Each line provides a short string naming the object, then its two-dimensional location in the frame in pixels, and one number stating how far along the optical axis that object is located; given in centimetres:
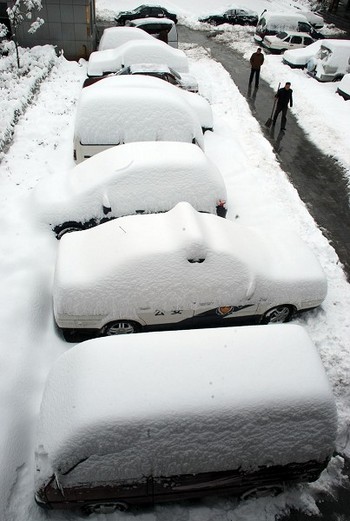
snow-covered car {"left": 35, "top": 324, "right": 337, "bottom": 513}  348
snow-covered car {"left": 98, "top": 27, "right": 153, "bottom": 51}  1608
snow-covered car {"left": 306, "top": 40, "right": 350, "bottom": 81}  1664
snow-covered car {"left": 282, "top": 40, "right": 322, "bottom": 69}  1870
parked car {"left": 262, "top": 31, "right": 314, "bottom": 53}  2128
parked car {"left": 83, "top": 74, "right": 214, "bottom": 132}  971
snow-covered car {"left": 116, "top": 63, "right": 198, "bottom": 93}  1223
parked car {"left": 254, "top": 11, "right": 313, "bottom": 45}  2286
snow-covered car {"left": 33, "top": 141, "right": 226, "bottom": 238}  694
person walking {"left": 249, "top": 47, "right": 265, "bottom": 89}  1512
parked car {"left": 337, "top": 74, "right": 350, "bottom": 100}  1523
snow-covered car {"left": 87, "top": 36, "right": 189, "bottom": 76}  1383
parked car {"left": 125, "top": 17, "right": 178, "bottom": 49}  2034
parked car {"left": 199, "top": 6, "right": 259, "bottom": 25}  2719
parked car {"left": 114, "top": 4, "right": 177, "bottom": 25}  2373
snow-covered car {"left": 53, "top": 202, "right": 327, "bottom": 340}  519
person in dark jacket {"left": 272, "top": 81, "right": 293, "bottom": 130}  1216
